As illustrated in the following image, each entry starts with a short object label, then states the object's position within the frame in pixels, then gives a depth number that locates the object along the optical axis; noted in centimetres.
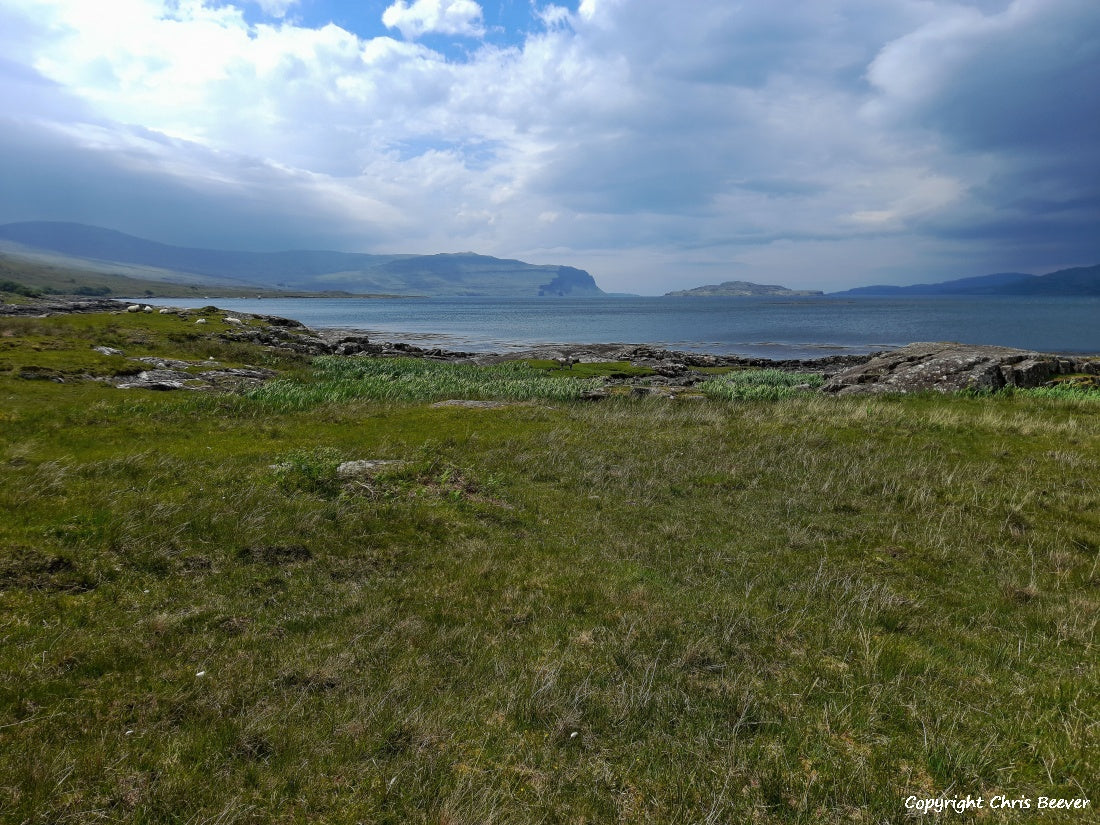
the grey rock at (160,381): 2704
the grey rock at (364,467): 1539
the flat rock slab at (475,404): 2701
